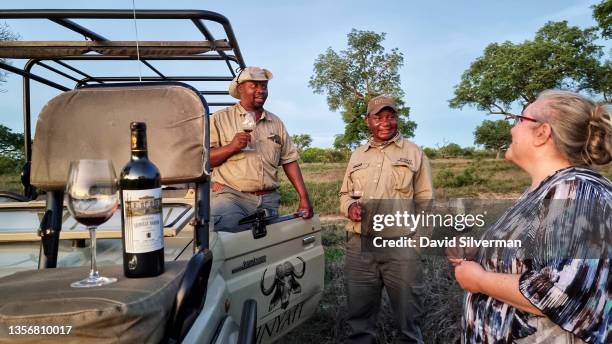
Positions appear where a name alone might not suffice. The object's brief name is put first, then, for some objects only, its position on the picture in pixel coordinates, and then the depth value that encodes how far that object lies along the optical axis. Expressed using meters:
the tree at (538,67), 36.75
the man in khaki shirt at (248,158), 3.34
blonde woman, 1.47
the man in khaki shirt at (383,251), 3.46
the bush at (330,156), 34.21
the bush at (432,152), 33.06
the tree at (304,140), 52.30
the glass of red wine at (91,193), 1.38
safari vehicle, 1.12
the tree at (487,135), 31.25
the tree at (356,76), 35.53
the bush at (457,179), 18.84
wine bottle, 1.32
